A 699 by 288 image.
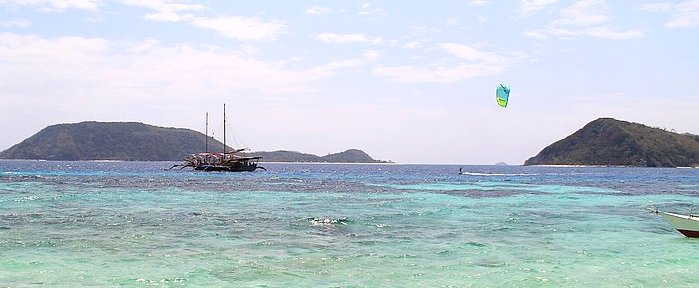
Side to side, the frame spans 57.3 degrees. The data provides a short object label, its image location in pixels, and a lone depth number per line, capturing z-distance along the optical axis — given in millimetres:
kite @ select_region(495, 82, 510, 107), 49869
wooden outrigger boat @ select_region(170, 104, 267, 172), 128500
